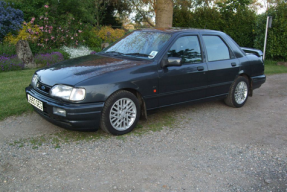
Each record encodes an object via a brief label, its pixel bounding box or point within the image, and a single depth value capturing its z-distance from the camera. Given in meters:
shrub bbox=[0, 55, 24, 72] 9.23
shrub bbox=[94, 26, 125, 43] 14.74
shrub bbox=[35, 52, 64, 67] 10.10
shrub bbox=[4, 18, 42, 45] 11.16
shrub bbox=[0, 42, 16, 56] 10.05
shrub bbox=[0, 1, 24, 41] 11.01
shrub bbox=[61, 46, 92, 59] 11.28
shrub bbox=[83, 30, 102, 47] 13.45
